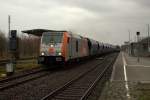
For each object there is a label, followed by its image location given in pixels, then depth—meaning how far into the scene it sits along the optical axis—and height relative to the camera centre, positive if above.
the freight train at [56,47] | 26.08 +0.35
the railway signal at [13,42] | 22.19 +0.66
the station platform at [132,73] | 20.36 -1.61
